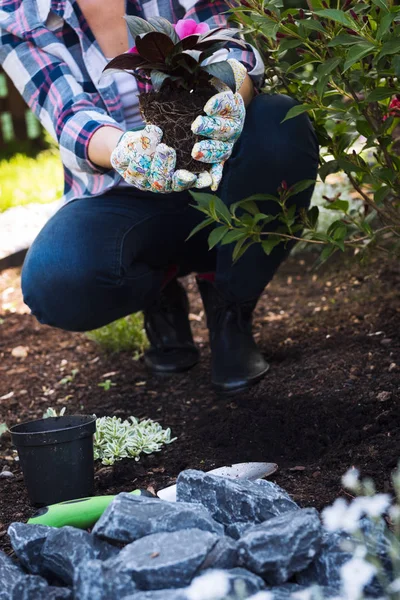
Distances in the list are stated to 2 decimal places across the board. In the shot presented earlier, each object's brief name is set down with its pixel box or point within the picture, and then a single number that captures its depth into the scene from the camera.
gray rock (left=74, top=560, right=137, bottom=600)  1.51
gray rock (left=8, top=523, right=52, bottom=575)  1.62
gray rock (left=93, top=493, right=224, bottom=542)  1.59
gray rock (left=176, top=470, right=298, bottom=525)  1.66
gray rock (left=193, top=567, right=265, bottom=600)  1.49
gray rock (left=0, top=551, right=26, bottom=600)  1.57
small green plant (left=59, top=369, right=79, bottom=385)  2.48
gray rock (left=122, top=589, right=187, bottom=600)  1.48
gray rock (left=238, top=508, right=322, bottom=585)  1.52
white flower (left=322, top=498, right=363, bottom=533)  1.47
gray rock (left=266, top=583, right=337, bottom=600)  1.49
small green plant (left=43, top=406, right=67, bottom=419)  2.10
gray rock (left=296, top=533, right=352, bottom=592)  1.54
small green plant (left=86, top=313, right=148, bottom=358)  2.62
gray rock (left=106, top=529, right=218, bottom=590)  1.50
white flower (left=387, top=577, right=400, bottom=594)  1.43
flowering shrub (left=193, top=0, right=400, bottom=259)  1.80
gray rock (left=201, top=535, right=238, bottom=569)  1.53
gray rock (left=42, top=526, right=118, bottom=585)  1.57
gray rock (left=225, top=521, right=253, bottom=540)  1.62
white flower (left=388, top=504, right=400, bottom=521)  1.47
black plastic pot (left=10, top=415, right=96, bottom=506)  1.82
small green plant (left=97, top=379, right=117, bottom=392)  2.40
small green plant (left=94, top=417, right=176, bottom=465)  2.02
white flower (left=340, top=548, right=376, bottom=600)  1.42
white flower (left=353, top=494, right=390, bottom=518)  1.47
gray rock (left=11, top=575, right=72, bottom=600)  1.55
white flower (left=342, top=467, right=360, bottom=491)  1.46
